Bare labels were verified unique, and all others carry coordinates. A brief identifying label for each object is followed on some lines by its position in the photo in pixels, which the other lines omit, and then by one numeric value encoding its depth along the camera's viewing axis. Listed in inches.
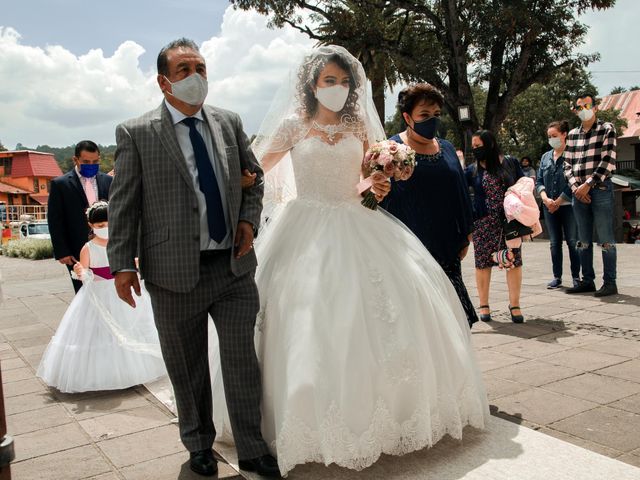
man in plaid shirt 277.1
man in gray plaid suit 116.2
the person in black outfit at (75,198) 216.5
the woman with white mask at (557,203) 305.4
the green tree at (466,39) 696.4
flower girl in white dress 186.2
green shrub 898.1
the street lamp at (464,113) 639.1
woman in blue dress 161.0
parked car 1247.0
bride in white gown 113.0
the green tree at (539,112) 1290.6
